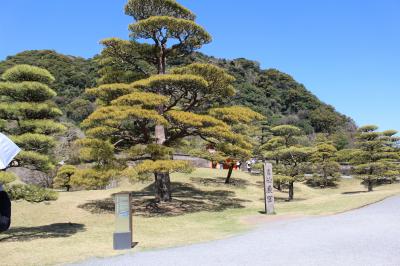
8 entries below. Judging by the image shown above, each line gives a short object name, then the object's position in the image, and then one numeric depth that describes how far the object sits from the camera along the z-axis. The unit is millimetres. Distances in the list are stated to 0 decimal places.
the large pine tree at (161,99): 15141
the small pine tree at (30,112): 11562
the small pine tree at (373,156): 28578
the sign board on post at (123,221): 9292
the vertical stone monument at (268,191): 15703
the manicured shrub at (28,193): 11086
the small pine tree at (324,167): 31492
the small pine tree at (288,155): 22688
